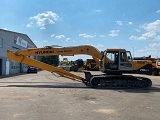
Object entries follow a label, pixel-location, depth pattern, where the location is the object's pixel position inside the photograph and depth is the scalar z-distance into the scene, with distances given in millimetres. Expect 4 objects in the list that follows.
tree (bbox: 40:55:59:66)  42368
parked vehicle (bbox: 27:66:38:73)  24565
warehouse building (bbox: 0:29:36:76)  19375
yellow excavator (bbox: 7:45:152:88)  9674
